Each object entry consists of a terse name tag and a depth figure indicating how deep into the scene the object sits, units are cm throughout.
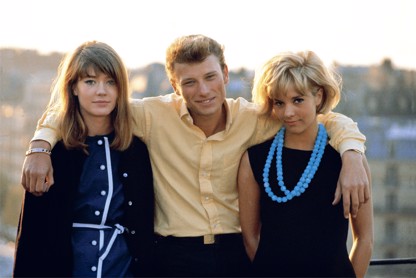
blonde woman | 400
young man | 405
